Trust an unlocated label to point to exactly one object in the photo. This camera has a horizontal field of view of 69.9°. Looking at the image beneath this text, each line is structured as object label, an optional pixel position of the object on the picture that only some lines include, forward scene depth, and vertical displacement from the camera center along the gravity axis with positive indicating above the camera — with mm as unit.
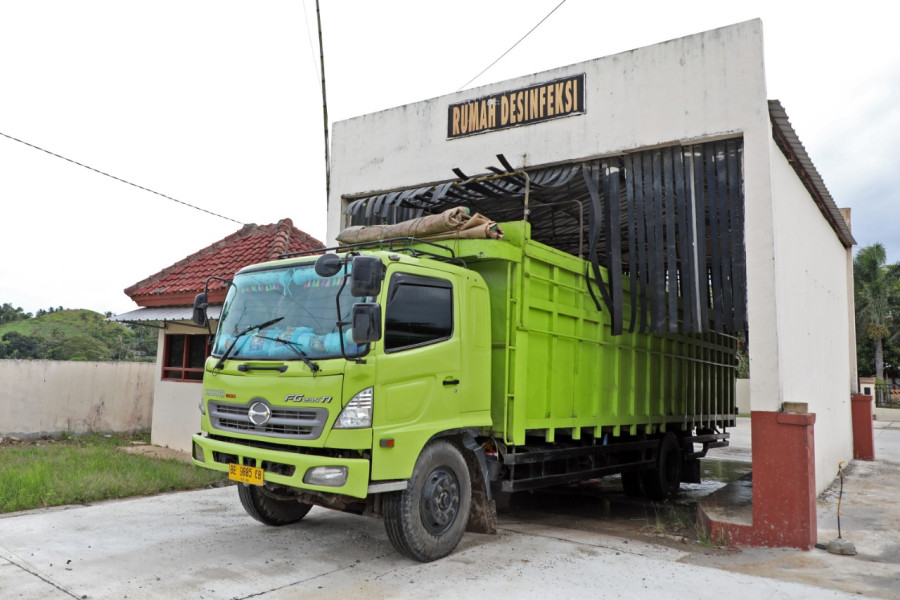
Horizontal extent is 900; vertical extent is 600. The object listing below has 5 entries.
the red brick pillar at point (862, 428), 13242 -928
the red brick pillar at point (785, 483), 6066 -964
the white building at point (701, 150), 6684 +2881
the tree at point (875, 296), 37344 +5119
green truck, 4922 -77
